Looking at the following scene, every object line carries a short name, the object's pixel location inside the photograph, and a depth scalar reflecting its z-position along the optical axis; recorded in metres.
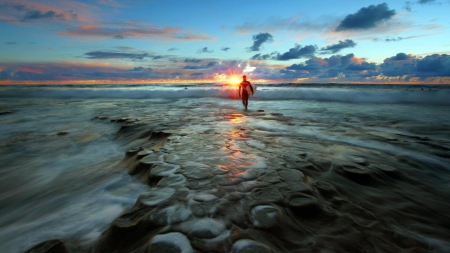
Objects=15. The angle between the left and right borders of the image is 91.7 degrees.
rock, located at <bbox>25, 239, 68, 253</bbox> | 1.73
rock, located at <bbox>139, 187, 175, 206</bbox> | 2.25
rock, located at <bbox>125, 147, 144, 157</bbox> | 4.11
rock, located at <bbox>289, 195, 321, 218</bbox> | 2.09
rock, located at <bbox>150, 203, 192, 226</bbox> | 1.92
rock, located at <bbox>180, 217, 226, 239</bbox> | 1.75
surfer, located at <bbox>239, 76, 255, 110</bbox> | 12.18
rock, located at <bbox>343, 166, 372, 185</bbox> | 2.90
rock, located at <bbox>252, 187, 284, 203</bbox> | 2.23
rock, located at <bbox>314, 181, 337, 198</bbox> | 2.44
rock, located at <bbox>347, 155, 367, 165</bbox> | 3.45
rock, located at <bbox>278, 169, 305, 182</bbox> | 2.68
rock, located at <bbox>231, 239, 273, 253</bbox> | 1.58
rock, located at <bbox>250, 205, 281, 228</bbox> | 1.89
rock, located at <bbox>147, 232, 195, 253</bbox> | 1.59
